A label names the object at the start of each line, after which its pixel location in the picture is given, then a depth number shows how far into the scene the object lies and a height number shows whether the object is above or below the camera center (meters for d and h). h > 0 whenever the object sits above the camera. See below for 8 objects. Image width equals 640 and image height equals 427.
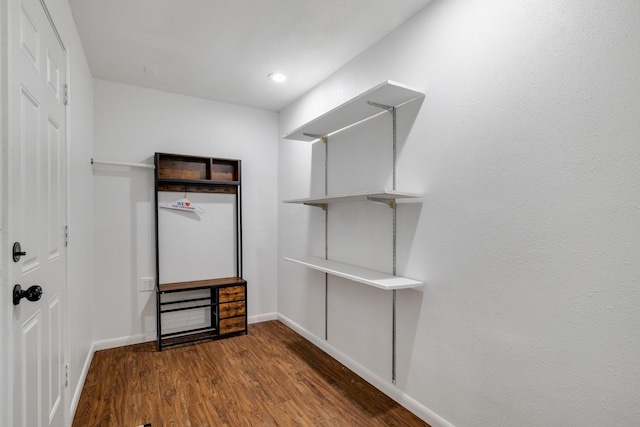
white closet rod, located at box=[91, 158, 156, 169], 3.03 +0.42
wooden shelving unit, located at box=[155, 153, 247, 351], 3.29 -0.77
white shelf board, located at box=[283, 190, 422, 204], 1.93 +0.09
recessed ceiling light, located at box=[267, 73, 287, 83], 3.02 +1.22
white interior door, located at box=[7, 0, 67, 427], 1.16 +0.01
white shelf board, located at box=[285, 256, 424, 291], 1.96 -0.44
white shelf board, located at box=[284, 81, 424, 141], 1.97 +0.70
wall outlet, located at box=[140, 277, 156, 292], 3.31 -0.76
